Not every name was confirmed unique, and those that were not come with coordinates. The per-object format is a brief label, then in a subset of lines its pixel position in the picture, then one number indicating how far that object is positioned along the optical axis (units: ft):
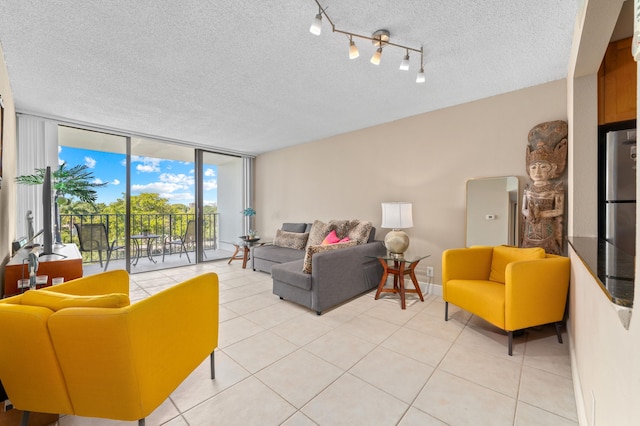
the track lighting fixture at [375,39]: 5.00
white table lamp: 10.14
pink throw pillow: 12.40
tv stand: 6.24
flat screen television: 7.35
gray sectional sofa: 8.87
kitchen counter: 2.46
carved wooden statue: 7.86
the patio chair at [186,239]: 18.79
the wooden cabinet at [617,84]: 6.12
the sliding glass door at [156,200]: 14.82
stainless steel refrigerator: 6.10
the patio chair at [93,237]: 13.70
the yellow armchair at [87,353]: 3.26
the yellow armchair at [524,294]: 6.17
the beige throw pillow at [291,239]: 14.38
